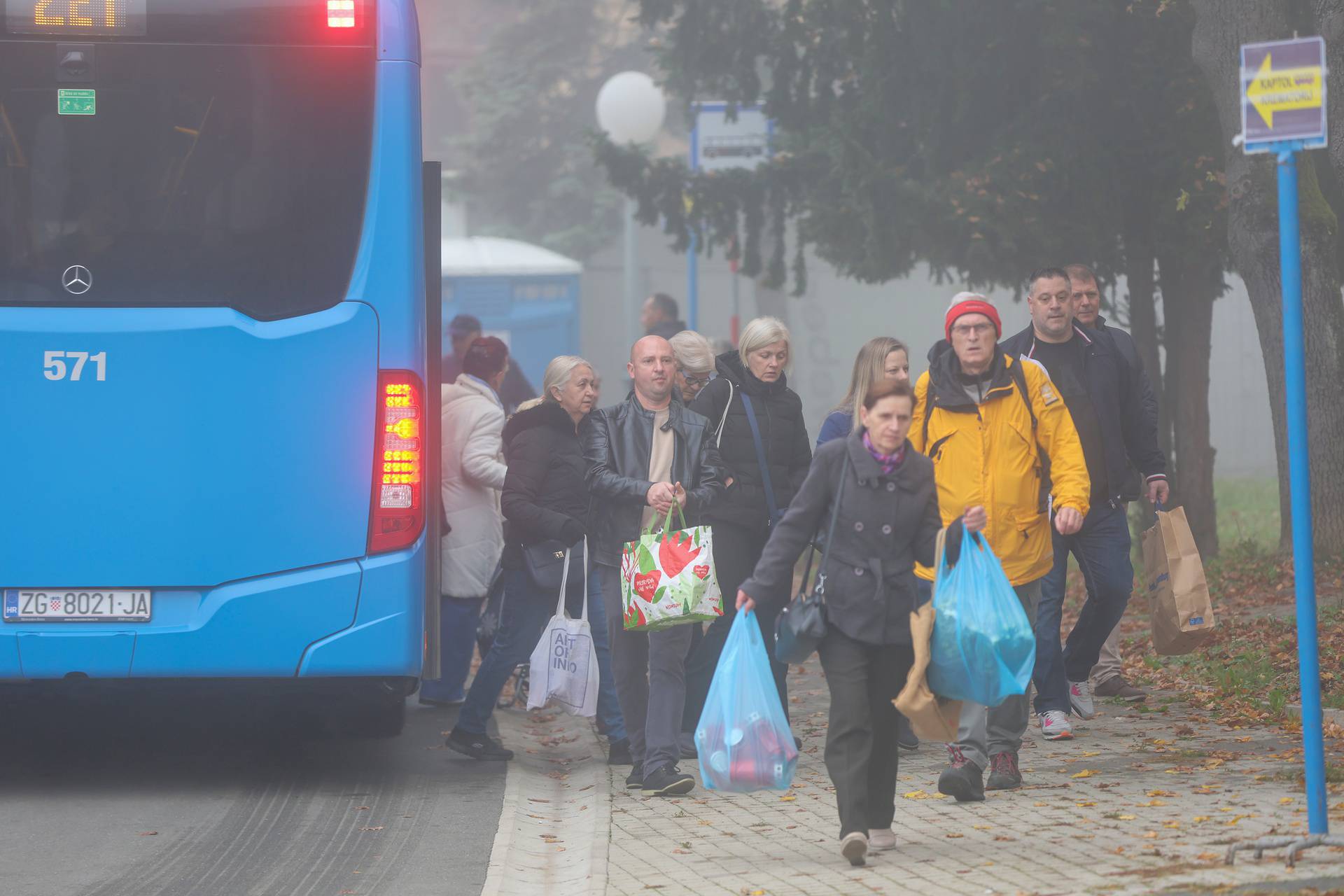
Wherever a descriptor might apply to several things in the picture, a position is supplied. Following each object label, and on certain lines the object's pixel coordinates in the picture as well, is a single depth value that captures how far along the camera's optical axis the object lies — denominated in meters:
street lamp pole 43.22
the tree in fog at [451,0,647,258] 97.50
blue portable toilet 64.62
